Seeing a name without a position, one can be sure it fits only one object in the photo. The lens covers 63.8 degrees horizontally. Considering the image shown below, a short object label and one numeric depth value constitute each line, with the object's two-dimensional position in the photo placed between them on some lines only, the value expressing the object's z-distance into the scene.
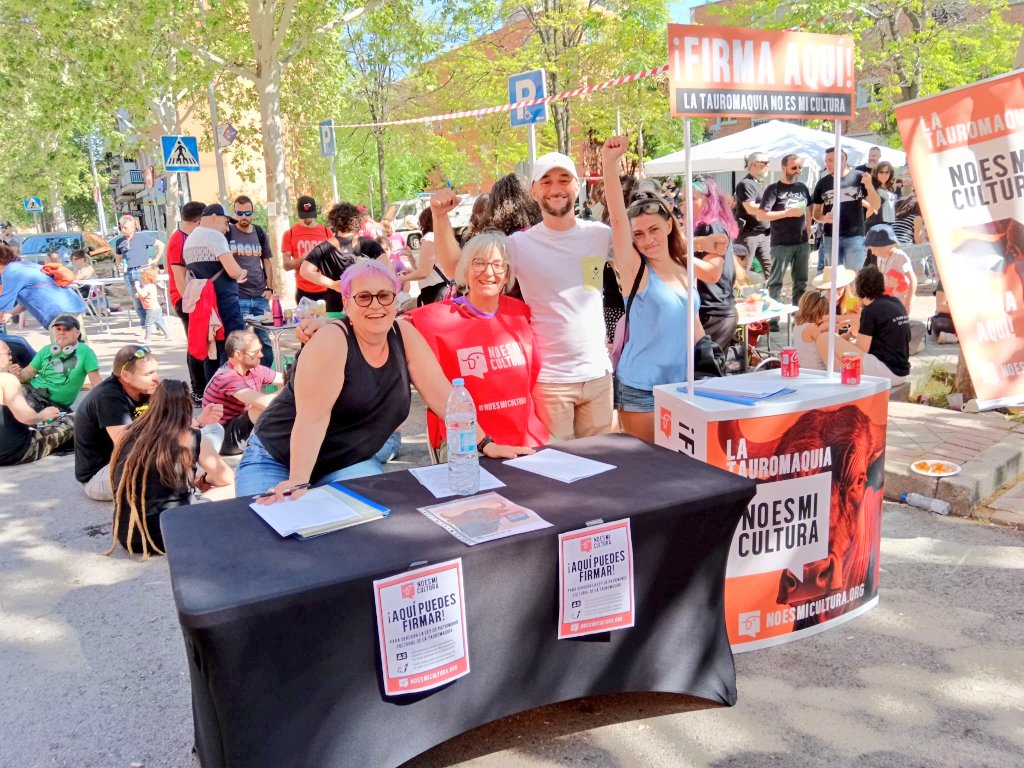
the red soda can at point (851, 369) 3.37
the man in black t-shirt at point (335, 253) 6.97
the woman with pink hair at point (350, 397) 3.05
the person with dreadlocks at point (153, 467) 4.41
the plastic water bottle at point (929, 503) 4.63
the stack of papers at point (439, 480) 2.76
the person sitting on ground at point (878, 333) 5.86
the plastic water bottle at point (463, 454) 2.73
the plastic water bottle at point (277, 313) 7.63
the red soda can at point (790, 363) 3.56
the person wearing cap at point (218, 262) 7.59
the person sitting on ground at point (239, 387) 6.25
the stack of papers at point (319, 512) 2.40
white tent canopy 14.23
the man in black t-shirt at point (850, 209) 9.91
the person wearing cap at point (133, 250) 15.02
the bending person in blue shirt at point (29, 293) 8.98
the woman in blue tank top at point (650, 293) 3.74
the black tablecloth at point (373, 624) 2.05
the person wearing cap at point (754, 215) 9.56
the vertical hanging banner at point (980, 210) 3.73
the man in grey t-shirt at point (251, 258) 8.34
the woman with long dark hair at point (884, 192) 10.32
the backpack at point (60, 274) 9.36
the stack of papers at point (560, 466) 2.85
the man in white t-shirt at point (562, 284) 3.84
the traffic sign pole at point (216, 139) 15.42
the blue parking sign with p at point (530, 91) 7.98
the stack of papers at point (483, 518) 2.37
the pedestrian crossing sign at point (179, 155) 12.15
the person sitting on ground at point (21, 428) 6.38
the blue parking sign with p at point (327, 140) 14.95
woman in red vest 3.61
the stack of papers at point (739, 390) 3.23
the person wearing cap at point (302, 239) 8.28
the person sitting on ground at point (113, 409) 5.10
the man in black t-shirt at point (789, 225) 9.32
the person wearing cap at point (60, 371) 7.07
